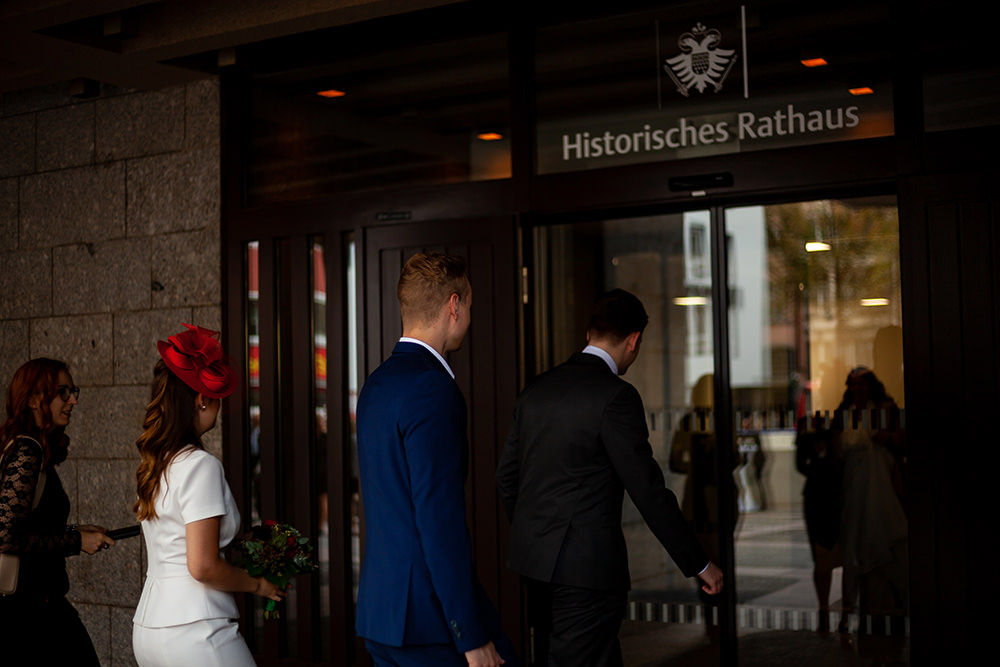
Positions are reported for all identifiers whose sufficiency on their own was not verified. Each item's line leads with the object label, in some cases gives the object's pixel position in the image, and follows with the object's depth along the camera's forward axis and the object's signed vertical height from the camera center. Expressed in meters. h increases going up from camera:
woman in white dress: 3.01 -0.48
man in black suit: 3.87 -0.58
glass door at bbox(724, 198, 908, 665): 7.86 -0.77
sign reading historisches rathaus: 4.67 +1.06
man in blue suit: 2.71 -0.45
